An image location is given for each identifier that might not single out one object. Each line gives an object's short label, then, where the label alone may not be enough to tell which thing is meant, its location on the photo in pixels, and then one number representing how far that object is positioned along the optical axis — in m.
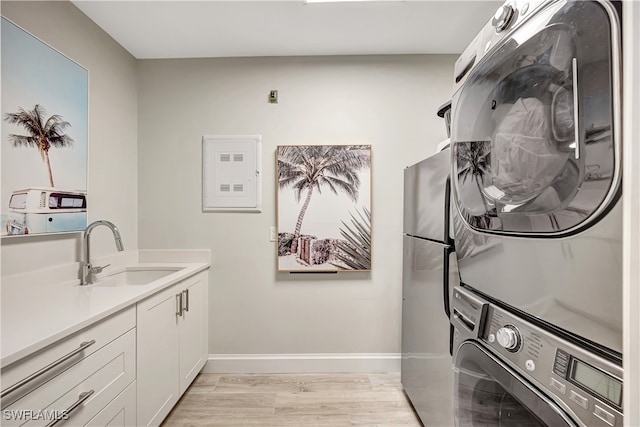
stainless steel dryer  0.56
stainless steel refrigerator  1.44
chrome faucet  1.80
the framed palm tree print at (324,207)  2.44
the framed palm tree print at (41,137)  1.43
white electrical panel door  2.47
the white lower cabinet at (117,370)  0.94
